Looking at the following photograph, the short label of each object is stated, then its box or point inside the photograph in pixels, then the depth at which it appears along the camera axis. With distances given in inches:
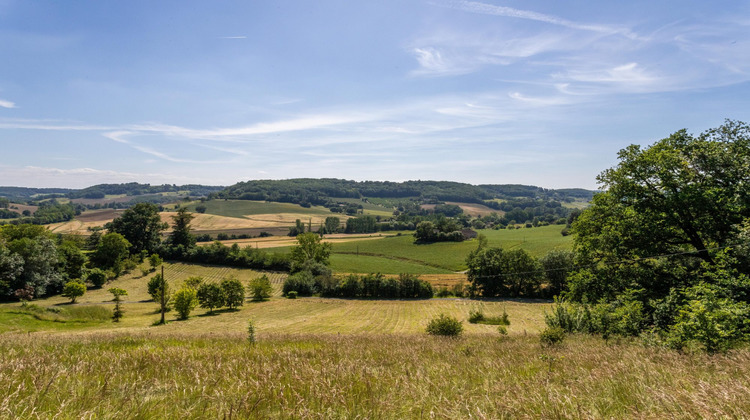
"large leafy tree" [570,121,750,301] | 638.8
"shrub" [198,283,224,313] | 2161.7
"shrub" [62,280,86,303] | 2197.3
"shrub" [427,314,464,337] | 806.6
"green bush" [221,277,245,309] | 2230.6
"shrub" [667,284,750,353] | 367.2
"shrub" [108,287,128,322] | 1823.6
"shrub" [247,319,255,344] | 413.1
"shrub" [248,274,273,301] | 2570.1
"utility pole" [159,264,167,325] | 1761.2
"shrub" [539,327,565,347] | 470.8
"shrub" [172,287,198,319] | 1905.8
